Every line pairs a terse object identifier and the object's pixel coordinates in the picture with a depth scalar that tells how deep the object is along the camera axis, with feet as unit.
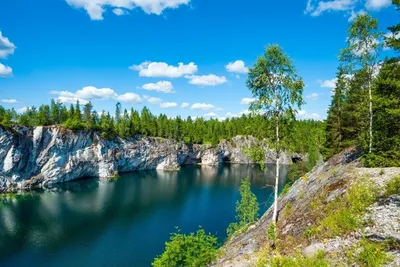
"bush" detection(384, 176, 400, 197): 45.21
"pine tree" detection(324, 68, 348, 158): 116.57
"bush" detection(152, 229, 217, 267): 59.00
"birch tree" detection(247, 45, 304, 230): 55.16
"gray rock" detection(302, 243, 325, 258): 39.35
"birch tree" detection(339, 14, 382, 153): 66.13
